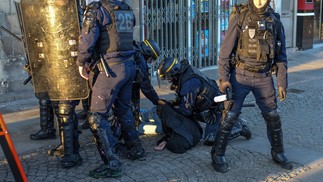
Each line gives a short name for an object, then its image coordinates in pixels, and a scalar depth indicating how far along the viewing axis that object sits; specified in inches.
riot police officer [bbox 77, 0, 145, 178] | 160.6
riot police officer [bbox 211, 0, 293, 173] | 165.3
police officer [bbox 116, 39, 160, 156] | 189.5
